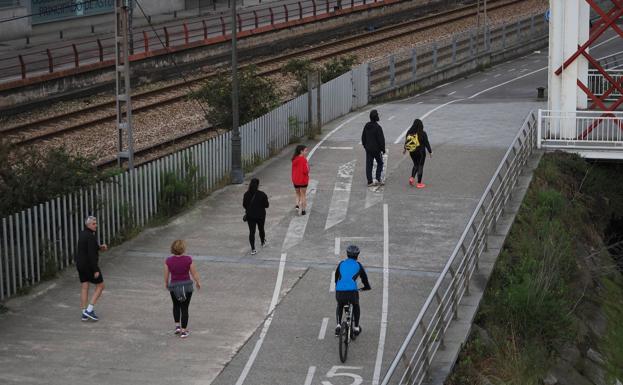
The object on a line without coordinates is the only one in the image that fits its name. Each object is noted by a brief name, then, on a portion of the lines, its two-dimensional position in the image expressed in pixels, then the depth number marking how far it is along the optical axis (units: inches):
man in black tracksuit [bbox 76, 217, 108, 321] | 618.2
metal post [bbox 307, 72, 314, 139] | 1142.5
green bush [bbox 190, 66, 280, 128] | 1099.3
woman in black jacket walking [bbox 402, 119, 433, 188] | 902.4
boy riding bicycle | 575.5
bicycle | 566.6
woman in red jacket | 821.2
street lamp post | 943.0
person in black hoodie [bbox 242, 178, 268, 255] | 739.1
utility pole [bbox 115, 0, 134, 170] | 818.2
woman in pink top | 588.7
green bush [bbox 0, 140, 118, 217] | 703.7
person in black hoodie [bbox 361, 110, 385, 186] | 898.7
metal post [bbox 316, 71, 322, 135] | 1169.9
